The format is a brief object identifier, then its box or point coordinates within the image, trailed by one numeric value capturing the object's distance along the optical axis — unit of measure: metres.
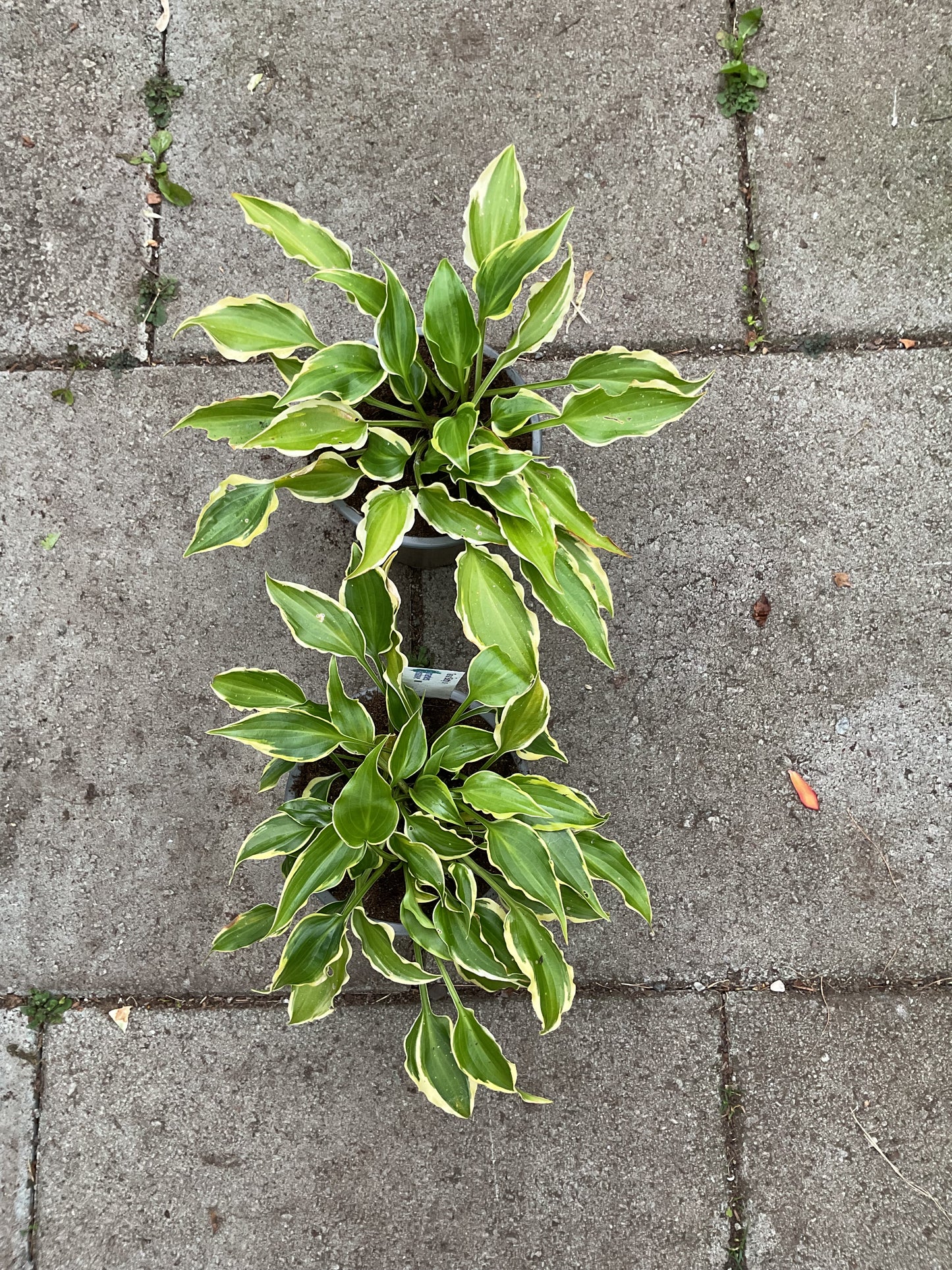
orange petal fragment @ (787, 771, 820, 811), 2.30
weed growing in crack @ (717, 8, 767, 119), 2.42
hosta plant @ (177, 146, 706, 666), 1.64
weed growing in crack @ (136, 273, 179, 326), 2.39
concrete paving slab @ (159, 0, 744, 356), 2.39
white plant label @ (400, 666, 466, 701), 1.82
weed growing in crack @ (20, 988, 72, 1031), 2.24
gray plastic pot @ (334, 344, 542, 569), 1.91
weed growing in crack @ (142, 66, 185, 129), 2.43
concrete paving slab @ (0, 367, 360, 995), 2.26
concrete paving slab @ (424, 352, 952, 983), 2.28
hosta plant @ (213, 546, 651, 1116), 1.63
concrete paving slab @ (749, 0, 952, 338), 2.40
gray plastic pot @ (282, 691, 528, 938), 1.96
